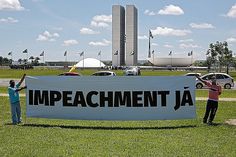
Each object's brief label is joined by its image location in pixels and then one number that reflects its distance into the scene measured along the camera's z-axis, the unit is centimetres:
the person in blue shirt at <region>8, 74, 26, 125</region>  1531
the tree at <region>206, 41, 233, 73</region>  9045
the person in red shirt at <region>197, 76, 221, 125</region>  1550
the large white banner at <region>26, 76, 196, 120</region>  1534
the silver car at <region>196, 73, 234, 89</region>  4078
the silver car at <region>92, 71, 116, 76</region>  4538
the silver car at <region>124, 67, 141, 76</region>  6404
